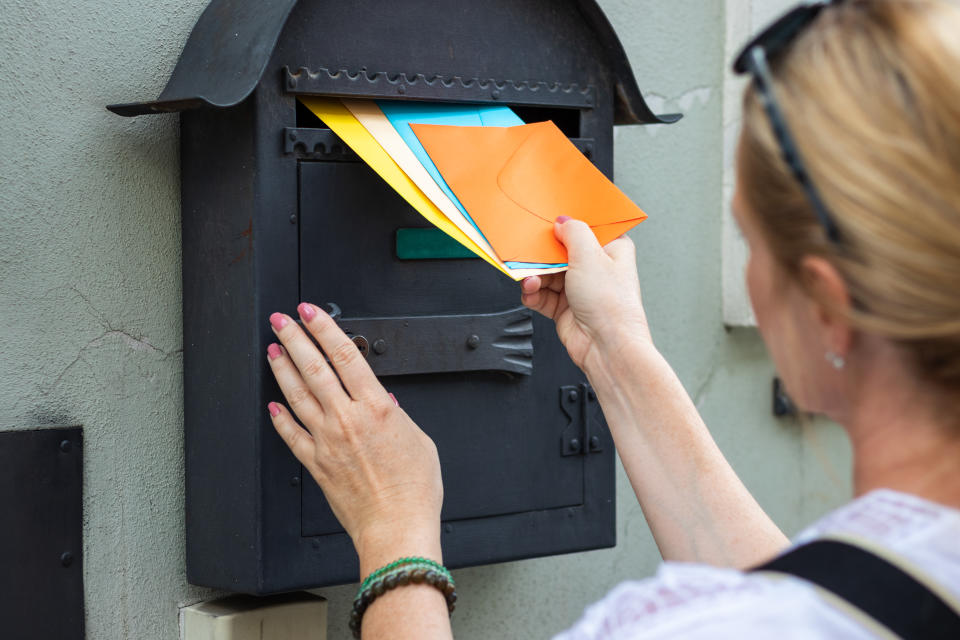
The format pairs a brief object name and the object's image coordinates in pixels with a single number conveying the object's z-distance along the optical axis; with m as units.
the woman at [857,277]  1.60
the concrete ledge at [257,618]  2.06
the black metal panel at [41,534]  1.98
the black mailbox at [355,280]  1.96
